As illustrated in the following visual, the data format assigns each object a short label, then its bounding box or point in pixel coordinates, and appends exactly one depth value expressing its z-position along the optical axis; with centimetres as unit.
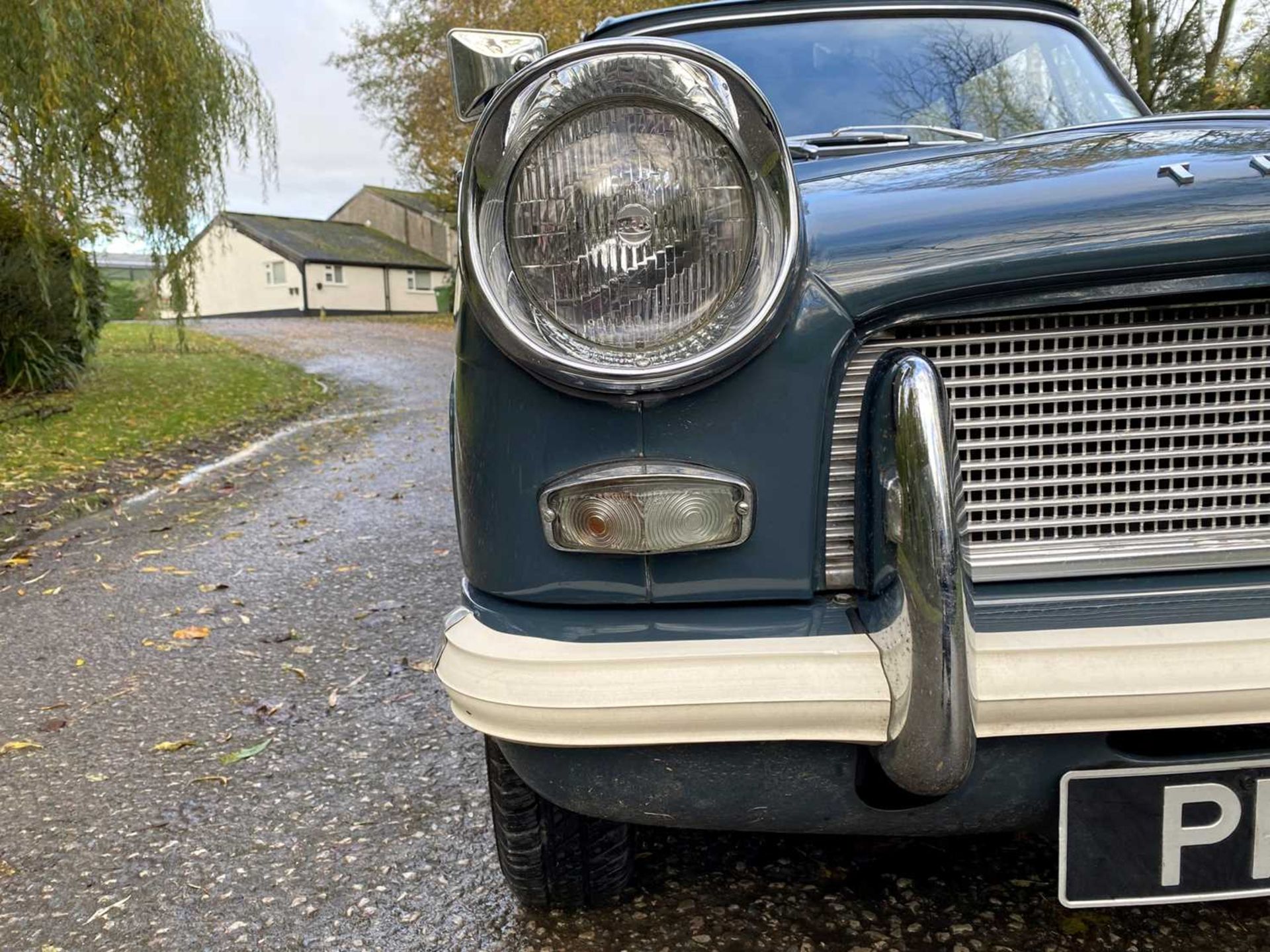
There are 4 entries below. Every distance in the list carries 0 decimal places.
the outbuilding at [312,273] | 3850
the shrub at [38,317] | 847
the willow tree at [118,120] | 670
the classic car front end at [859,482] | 121
